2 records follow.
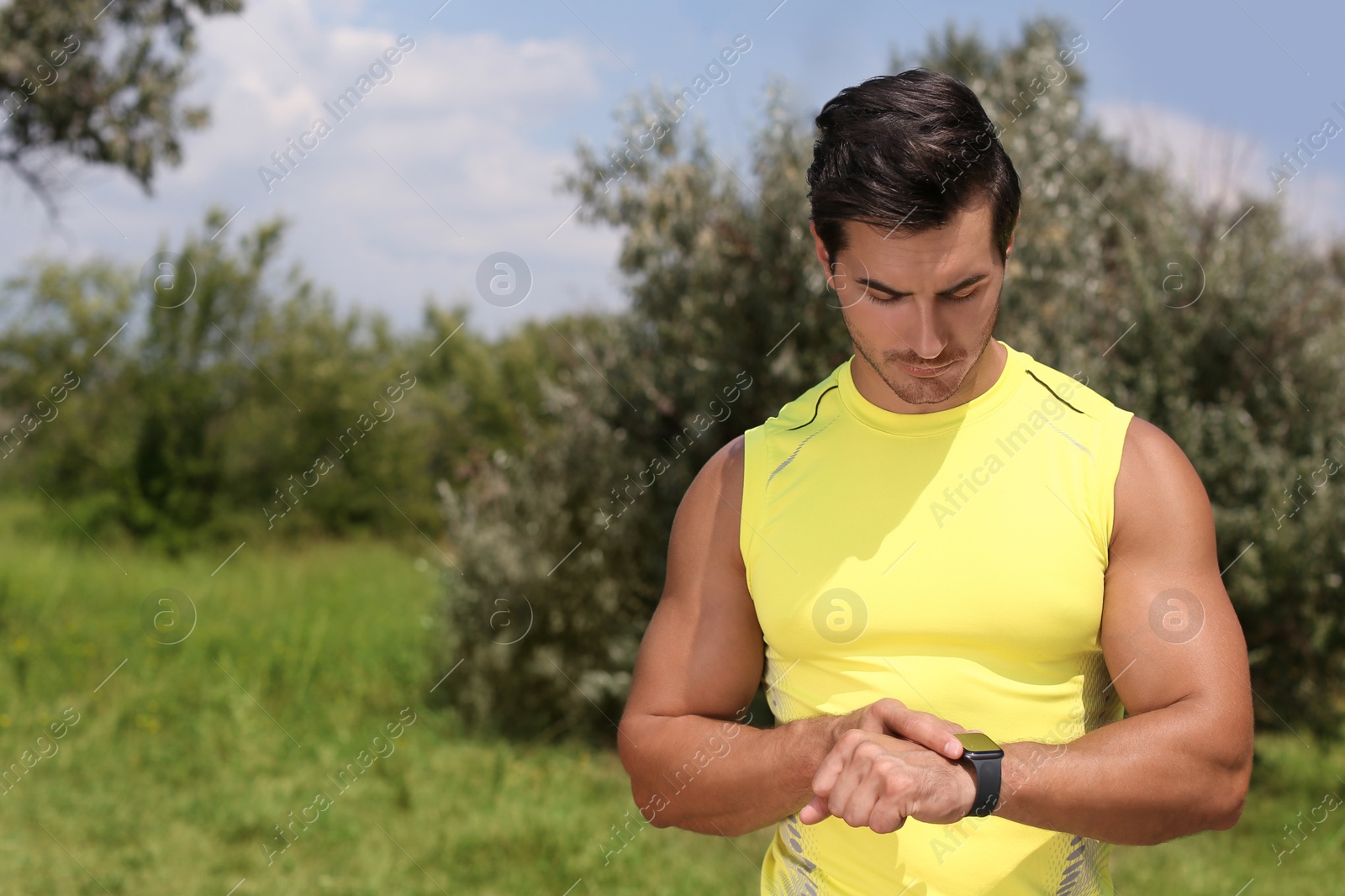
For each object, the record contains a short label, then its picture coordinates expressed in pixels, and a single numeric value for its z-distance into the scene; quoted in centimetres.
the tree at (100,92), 751
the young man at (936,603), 159
